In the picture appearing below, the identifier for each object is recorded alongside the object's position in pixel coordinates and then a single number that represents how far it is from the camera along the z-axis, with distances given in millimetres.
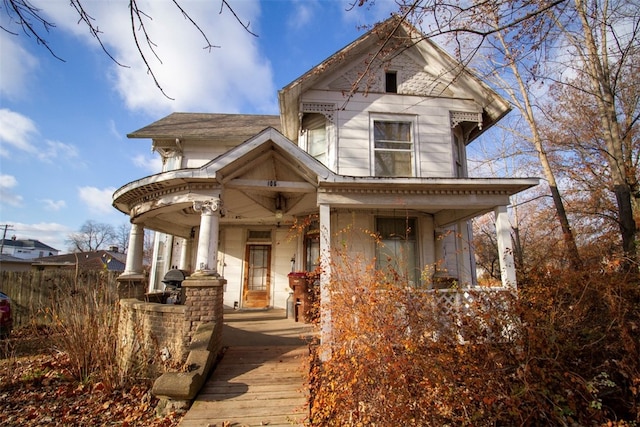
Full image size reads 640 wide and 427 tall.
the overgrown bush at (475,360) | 3701
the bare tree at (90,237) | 63656
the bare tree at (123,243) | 60859
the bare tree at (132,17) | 2324
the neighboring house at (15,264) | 26559
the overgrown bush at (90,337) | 5680
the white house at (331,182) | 6594
